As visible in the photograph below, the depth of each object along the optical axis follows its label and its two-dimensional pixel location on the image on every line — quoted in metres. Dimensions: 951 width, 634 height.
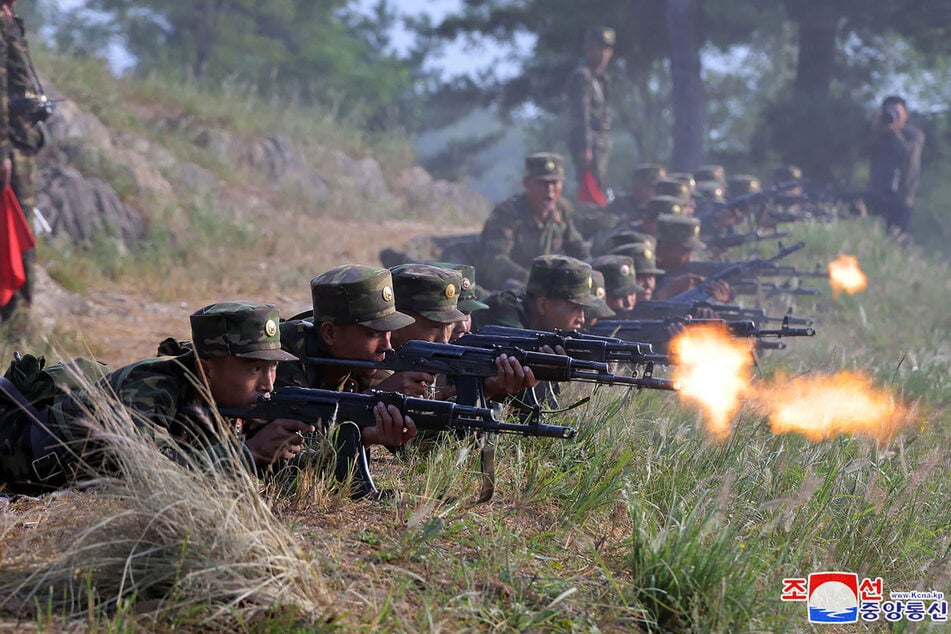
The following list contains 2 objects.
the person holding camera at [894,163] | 34.50
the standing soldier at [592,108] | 32.75
